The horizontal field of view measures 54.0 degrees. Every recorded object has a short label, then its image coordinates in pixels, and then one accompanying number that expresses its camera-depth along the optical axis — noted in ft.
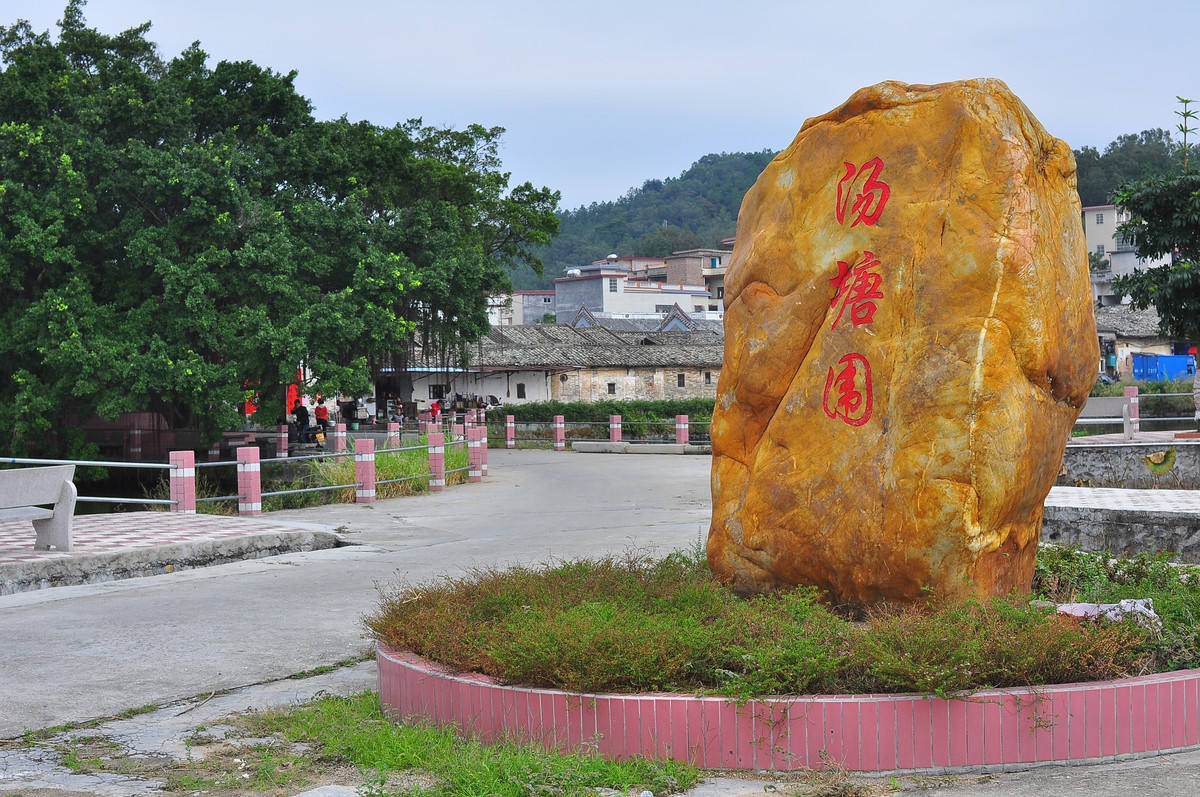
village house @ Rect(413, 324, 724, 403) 167.12
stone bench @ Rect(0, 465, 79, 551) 35.29
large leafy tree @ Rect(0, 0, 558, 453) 74.28
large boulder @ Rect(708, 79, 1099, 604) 19.89
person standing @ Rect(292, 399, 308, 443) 114.52
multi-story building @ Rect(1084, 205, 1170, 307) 226.99
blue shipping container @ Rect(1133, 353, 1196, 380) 162.09
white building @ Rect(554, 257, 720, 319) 252.83
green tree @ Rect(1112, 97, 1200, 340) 74.38
